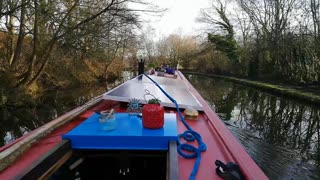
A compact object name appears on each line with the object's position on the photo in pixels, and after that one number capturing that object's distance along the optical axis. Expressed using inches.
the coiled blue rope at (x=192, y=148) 51.5
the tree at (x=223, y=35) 794.7
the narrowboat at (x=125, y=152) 50.5
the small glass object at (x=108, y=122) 61.9
